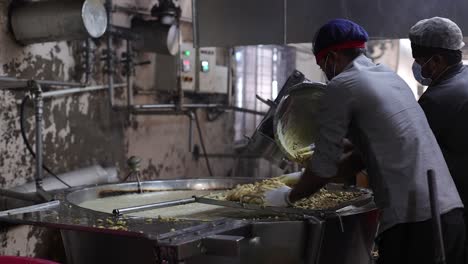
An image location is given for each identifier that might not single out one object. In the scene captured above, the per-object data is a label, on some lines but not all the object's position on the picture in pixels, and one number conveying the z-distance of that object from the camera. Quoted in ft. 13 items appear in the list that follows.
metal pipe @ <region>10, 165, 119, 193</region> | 9.70
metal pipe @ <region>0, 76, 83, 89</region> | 8.50
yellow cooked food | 6.41
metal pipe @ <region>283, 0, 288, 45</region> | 8.99
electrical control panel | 14.43
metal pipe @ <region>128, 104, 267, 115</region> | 13.30
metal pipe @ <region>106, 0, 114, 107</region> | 12.09
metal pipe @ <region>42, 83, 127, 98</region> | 10.63
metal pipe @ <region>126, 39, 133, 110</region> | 12.92
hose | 9.68
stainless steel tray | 5.60
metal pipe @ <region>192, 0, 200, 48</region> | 9.77
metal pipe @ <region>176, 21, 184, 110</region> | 14.23
